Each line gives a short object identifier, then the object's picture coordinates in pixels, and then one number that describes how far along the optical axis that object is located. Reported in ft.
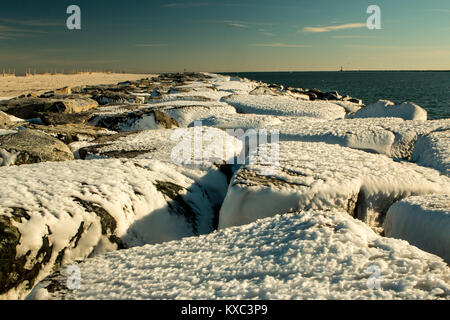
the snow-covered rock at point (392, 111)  19.89
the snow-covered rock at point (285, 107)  21.75
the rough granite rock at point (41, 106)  24.53
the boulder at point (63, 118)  19.79
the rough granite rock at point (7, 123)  17.79
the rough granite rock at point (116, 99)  32.07
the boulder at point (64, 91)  46.15
